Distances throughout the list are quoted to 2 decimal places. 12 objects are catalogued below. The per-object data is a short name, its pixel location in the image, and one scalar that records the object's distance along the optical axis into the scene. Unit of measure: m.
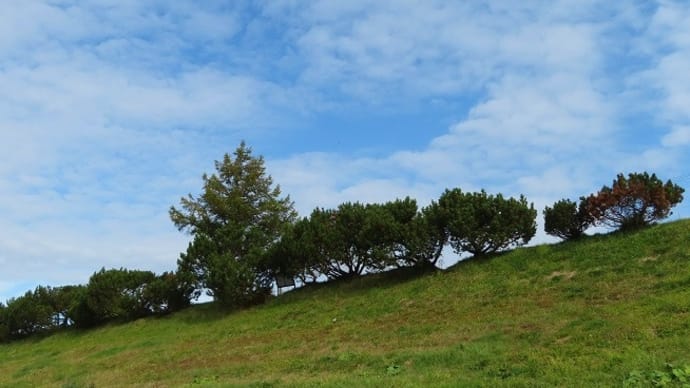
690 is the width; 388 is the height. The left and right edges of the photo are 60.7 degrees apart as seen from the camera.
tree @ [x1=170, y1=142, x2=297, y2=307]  31.03
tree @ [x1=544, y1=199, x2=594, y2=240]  24.55
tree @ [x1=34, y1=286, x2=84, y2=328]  39.75
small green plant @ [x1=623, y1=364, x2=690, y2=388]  8.66
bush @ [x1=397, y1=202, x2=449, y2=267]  26.44
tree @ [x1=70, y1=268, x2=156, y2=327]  34.88
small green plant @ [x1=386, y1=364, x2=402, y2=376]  12.62
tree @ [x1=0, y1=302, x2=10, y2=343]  40.34
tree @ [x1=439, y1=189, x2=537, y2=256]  25.62
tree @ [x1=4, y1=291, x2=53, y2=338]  39.03
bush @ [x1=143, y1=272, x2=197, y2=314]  34.56
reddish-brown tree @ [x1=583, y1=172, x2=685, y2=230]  23.19
